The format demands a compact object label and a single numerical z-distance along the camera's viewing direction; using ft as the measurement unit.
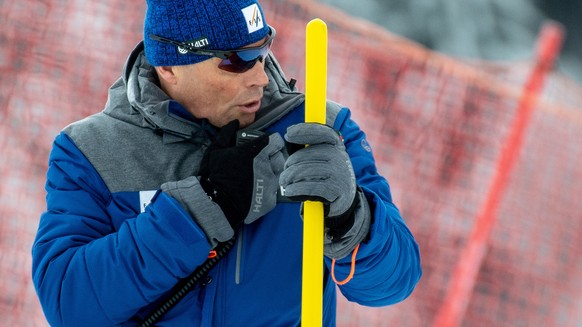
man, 24.78
